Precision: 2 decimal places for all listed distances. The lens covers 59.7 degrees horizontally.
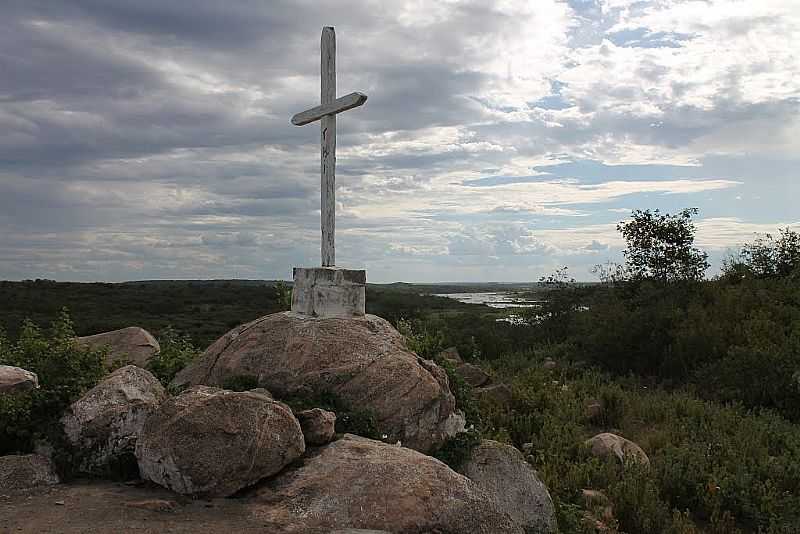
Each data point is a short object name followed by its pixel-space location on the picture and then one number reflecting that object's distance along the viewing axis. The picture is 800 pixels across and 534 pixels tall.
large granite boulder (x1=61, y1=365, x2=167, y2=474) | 7.01
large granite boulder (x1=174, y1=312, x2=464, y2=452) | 7.85
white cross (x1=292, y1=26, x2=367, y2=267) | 9.41
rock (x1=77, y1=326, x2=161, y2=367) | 12.27
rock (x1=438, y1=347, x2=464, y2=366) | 18.27
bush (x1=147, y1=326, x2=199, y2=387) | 10.17
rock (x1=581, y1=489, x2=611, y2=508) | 9.37
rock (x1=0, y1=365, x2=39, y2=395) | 8.05
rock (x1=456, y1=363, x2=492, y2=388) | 15.12
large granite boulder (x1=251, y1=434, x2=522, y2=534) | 5.71
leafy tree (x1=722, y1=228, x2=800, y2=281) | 22.83
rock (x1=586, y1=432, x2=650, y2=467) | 11.09
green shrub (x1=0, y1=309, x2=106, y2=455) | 7.30
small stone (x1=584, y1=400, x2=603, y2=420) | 14.01
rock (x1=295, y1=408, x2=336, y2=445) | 6.81
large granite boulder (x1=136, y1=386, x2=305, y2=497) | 6.18
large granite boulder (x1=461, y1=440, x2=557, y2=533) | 7.87
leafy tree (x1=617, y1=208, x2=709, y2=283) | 23.28
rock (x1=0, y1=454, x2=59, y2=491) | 6.64
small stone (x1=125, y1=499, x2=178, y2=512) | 5.89
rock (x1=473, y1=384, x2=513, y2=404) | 13.54
